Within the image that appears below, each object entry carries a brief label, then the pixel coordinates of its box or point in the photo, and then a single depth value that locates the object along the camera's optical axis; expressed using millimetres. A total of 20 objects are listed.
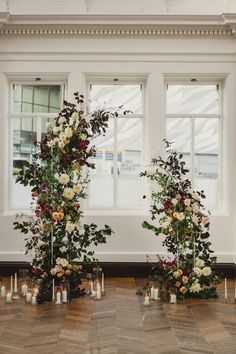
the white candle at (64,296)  5445
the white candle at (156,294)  5667
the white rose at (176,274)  5644
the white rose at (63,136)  5484
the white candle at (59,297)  5416
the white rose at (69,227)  5508
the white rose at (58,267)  5534
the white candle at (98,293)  5633
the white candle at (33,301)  5410
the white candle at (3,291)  5787
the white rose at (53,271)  5500
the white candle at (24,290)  5754
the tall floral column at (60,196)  5547
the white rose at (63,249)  5586
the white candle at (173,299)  5523
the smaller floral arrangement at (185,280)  5668
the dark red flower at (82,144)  5555
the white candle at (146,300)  5439
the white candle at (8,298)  5473
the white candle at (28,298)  5465
